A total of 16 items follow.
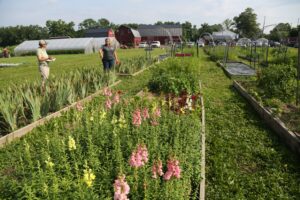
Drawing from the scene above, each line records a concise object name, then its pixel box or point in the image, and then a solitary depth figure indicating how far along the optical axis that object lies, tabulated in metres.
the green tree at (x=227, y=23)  101.12
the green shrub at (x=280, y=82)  6.88
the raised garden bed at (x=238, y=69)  12.07
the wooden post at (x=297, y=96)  6.28
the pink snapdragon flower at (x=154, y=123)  3.78
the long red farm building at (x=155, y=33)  77.48
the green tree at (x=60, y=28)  94.12
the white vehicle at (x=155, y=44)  52.91
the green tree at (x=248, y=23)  90.19
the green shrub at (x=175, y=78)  6.94
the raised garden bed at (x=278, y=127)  4.28
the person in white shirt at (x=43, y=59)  7.56
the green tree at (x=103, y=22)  126.12
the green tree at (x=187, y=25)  106.62
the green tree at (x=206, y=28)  90.88
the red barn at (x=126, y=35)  68.38
